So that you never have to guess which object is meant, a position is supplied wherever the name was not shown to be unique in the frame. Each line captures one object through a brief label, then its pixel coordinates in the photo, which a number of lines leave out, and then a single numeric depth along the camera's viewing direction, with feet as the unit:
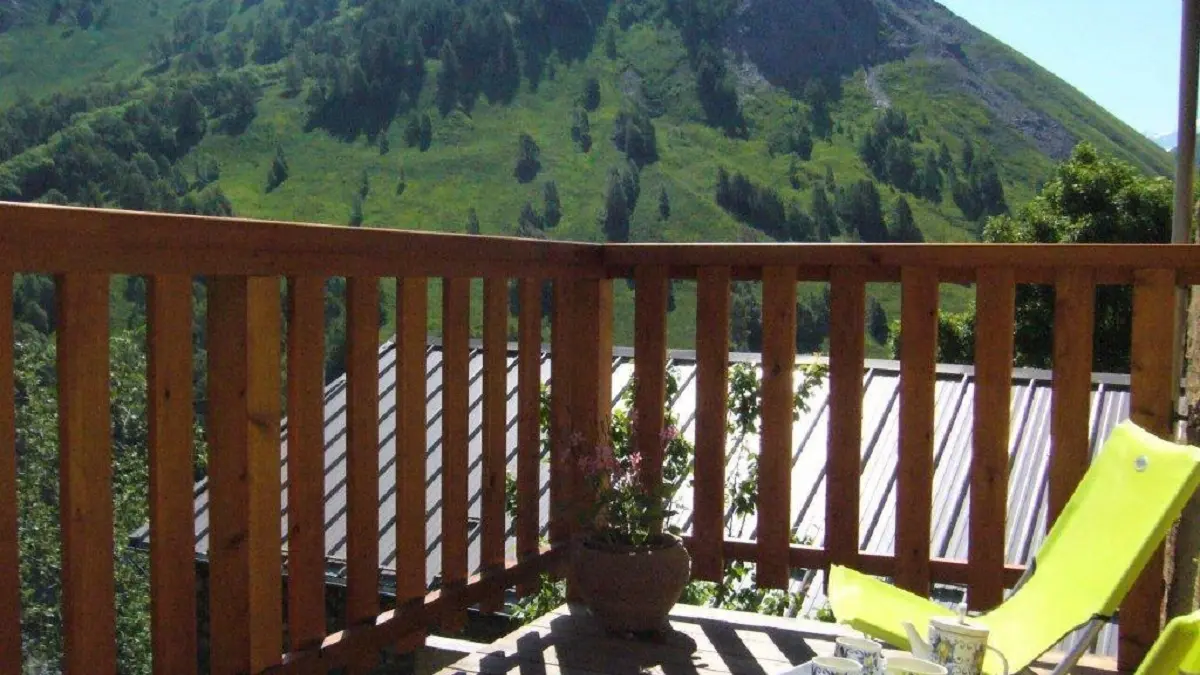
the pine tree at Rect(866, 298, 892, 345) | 146.82
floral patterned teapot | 6.62
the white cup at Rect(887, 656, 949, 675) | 5.92
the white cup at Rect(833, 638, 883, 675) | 5.94
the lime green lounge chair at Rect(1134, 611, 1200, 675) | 4.68
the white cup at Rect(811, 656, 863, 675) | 5.75
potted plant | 10.47
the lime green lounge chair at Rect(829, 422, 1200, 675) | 7.39
